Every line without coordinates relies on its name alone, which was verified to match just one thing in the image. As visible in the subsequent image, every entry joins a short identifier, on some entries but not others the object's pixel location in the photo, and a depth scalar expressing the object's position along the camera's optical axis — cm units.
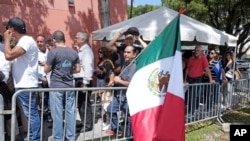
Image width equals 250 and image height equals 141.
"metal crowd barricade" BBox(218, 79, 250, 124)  866
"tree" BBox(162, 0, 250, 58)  2345
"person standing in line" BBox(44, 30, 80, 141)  518
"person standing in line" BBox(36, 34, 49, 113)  695
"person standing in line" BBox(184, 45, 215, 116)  859
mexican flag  445
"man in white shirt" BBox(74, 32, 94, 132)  626
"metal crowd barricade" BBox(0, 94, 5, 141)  390
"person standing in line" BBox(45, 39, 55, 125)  698
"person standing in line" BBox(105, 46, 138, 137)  540
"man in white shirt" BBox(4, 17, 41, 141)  498
